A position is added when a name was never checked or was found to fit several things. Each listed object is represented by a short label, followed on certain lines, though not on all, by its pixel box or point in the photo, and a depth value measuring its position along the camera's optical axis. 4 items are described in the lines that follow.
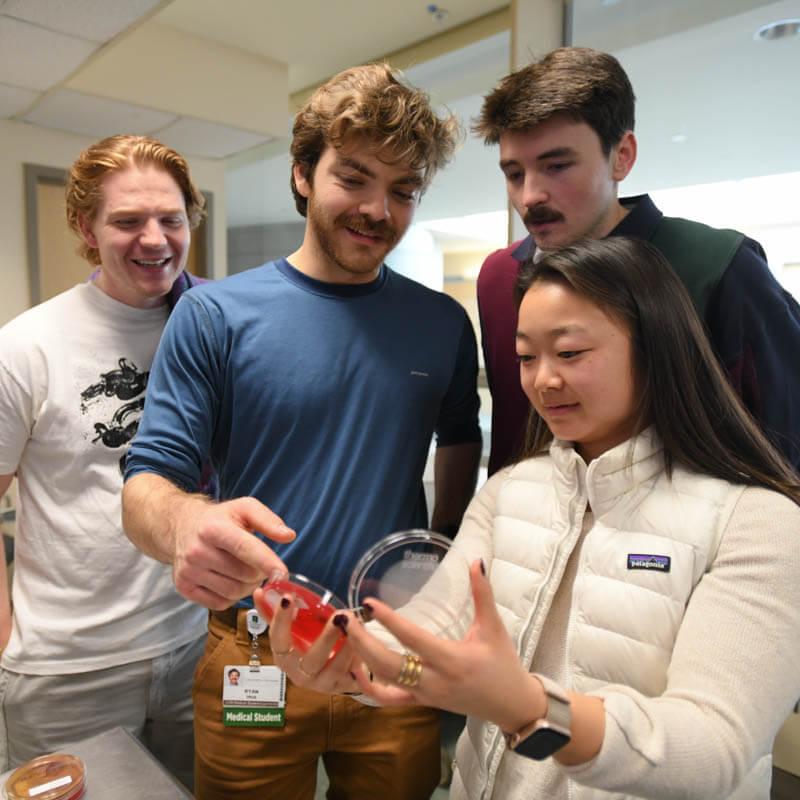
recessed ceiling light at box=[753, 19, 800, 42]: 2.41
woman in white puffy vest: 0.73
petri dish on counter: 1.03
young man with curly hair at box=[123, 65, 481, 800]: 1.27
